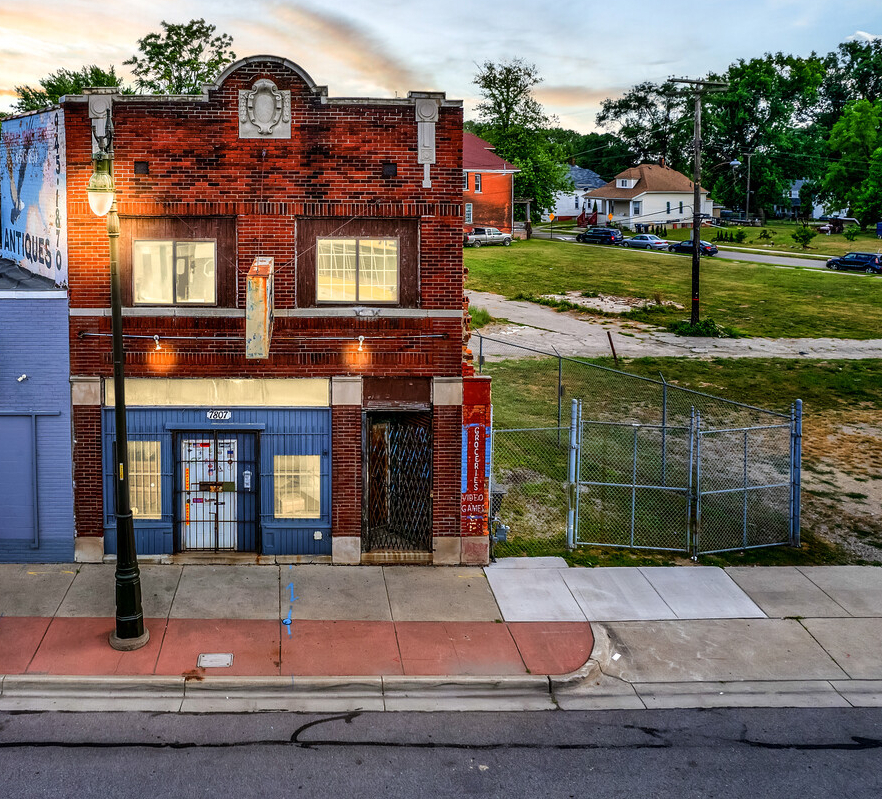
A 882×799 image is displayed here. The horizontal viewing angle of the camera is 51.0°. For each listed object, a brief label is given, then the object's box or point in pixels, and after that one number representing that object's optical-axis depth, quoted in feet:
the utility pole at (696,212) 137.80
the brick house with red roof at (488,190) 244.22
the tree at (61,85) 172.56
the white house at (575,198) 363.56
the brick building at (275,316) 52.65
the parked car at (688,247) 232.73
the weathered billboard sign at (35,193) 53.21
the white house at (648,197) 318.04
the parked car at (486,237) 230.27
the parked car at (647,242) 246.06
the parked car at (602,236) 256.97
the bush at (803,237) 257.55
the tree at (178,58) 181.57
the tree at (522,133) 269.64
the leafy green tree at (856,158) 278.87
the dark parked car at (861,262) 210.18
